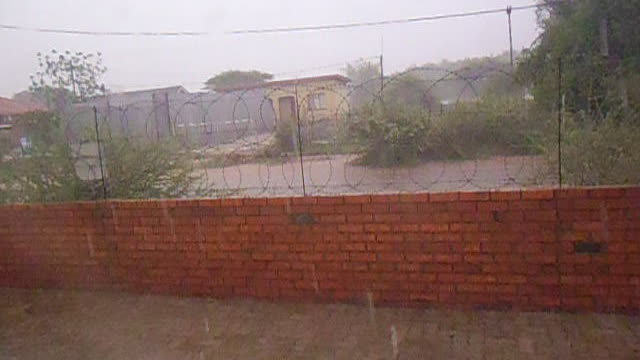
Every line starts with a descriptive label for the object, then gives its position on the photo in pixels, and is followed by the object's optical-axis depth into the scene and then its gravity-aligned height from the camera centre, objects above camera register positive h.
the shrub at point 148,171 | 4.76 -0.34
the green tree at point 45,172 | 4.73 -0.27
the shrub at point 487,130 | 5.01 -0.22
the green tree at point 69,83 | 6.65 +0.83
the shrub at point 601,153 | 3.74 -0.39
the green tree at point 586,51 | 4.35 +0.66
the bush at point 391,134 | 6.37 -0.21
